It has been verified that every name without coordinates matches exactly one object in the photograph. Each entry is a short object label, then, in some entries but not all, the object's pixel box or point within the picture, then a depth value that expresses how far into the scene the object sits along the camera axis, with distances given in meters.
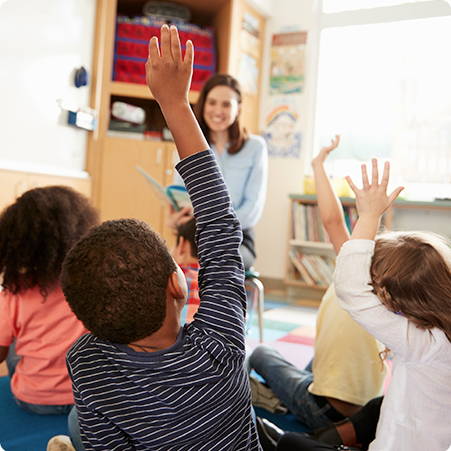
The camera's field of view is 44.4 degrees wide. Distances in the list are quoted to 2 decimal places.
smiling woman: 2.32
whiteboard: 2.41
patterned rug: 2.32
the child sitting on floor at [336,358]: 1.28
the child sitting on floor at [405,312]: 0.90
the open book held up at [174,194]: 2.03
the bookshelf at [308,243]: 3.56
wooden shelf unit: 3.06
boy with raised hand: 0.66
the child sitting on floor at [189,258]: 1.33
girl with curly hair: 1.27
